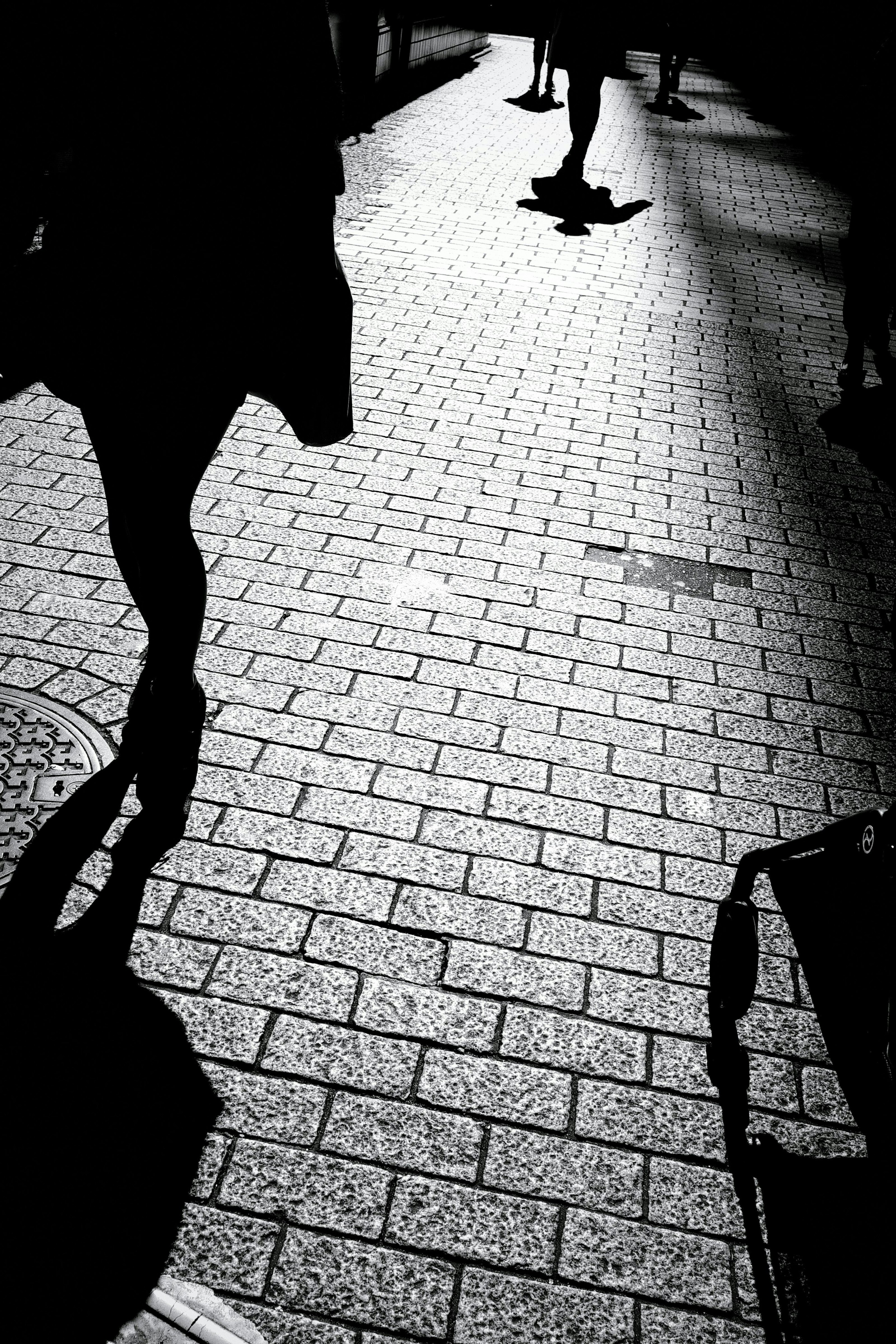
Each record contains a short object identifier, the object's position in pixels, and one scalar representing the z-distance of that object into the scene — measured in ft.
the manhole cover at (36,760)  9.93
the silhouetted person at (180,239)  7.40
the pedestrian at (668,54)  58.80
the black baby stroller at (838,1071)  6.75
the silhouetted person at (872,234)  19.56
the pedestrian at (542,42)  52.34
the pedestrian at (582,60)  33.94
